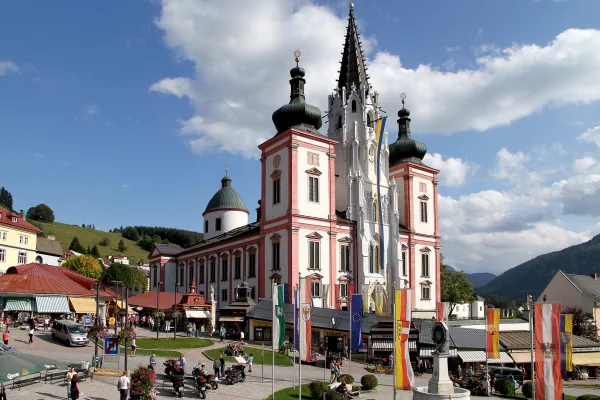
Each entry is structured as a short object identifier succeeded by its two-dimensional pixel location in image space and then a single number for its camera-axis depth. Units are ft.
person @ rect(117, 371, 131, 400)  71.92
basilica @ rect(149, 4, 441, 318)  176.24
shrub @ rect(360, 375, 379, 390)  94.45
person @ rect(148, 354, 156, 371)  90.34
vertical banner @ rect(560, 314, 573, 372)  86.84
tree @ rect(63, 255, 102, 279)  357.00
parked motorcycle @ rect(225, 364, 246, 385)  91.56
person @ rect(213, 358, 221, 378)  92.07
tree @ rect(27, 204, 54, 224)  626.23
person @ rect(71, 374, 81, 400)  68.59
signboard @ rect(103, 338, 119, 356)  92.73
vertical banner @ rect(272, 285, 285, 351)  85.66
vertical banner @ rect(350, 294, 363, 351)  114.32
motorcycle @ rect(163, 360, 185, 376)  83.66
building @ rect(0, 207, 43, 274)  238.68
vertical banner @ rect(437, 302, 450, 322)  113.17
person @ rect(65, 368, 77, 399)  71.07
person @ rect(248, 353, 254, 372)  104.83
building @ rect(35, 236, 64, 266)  321.32
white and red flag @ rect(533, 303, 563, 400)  75.56
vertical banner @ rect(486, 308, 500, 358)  108.58
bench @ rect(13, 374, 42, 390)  79.50
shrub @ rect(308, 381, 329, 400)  83.44
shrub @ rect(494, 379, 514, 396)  97.76
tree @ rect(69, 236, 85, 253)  555.69
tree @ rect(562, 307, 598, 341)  198.08
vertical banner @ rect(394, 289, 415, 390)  74.59
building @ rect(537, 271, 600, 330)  225.56
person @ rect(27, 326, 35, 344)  117.29
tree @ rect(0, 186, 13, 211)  643.45
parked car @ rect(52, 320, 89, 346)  117.80
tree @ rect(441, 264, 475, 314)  250.98
